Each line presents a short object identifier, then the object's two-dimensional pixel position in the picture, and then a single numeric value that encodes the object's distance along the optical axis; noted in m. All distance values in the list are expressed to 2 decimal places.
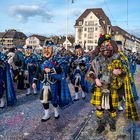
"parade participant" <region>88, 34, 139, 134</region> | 2.82
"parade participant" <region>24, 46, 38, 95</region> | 5.44
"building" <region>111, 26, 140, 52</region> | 49.25
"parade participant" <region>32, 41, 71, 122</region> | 3.35
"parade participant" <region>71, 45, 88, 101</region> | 4.93
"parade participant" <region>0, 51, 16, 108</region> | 4.09
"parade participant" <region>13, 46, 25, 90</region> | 5.40
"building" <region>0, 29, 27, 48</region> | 53.57
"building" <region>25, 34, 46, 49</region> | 53.86
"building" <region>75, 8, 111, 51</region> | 40.07
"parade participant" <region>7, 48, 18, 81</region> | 5.47
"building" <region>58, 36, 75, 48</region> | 44.23
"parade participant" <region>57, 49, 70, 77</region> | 3.65
